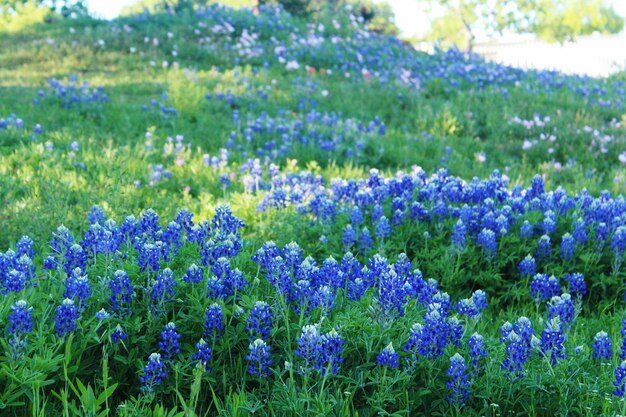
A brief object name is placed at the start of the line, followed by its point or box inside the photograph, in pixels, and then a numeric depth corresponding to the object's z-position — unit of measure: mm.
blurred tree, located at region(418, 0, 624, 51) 49469
